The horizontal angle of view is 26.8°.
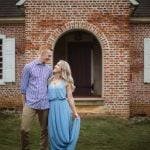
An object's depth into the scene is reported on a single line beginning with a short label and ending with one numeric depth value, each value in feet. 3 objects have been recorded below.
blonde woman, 17.98
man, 18.52
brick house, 33.10
